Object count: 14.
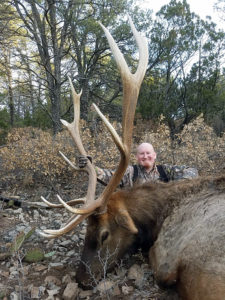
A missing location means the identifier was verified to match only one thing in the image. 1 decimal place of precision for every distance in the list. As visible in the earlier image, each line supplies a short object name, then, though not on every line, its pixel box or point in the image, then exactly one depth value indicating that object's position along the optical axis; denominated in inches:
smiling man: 169.5
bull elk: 90.1
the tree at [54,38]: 402.6
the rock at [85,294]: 108.2
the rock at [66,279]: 116.1
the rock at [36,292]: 107.1
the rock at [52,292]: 108.9
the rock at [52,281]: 115.5
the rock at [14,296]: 104.0
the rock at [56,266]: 126.3
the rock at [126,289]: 108.9
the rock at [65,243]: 145.4
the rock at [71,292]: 105.7
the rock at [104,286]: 107.9
